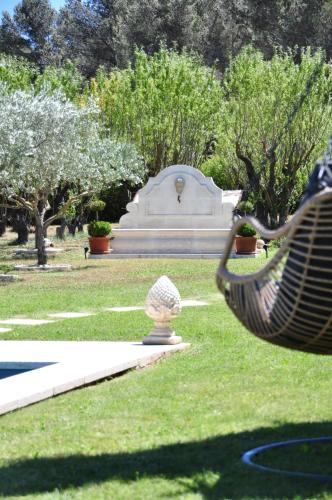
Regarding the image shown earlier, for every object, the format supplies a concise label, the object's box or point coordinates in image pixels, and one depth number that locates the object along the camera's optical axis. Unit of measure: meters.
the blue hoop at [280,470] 5.62
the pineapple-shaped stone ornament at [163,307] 11.29
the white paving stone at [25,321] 14.29
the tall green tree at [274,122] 34.12
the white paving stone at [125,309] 15.63
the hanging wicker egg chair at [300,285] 5.16
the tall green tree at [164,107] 35.09
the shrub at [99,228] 27.67
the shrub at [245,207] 28.73
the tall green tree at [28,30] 54.19
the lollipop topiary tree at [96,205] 36.56
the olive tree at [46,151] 22.78
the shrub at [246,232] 26.42
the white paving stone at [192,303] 16.03
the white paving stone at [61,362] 8.49
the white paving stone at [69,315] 15.19
